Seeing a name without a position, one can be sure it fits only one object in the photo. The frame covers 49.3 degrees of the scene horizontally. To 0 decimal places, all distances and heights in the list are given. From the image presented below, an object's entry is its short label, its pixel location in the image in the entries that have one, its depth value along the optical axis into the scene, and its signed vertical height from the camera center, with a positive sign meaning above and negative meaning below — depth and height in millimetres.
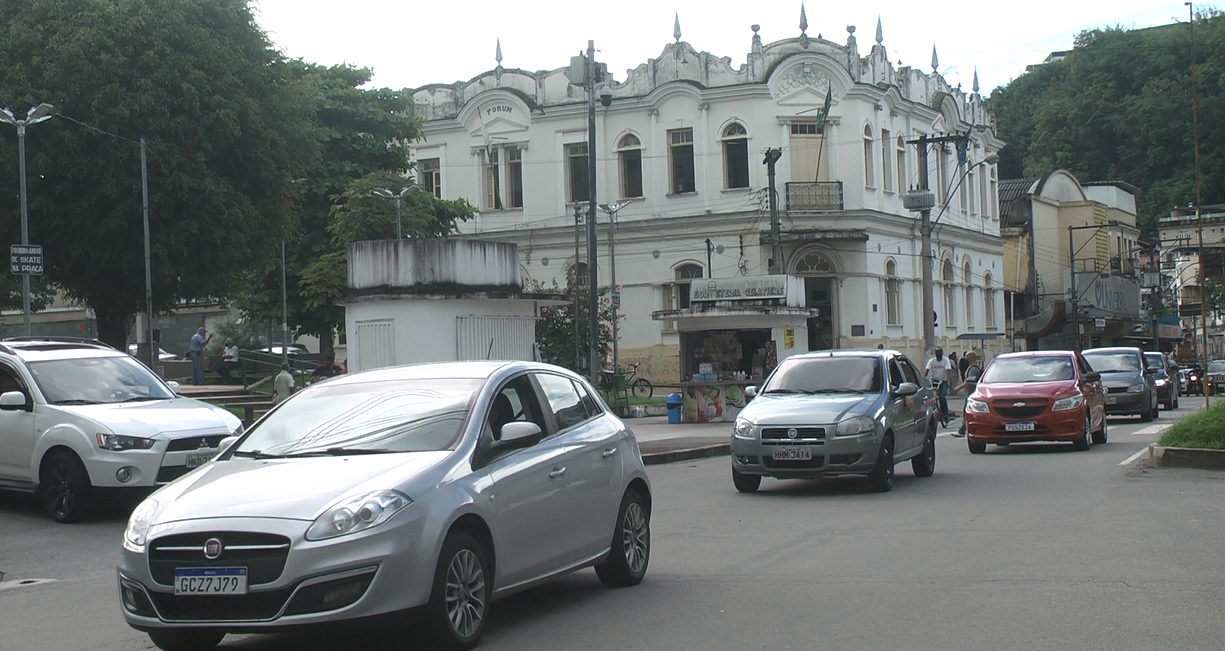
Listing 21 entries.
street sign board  25875 +2148
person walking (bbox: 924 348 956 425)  32219 -796
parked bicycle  40844 -1118
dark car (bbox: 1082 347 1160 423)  29516 -1080
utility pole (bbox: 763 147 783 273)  45812 +4205
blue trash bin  31422 -1415
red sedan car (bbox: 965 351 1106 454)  20484 -1029
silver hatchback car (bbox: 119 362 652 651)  6648 -827
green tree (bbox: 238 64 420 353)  47875 +6801
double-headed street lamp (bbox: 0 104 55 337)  26109 +4728
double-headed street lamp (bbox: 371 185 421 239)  43338 +5381
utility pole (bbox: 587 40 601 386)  29016 +2560
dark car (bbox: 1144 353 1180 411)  37156 -1409
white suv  13883 -666
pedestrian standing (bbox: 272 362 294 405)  26922 -485
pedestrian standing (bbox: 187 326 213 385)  40000 +156
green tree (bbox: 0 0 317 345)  29469 +5245
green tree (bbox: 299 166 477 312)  44375 +4491
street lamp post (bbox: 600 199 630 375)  46672 +3931
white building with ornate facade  49562 +6900
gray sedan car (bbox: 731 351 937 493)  14969 -890
